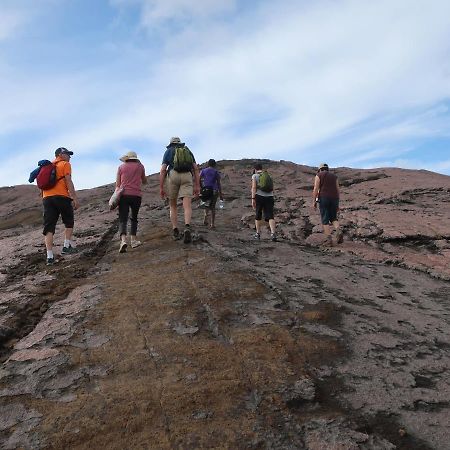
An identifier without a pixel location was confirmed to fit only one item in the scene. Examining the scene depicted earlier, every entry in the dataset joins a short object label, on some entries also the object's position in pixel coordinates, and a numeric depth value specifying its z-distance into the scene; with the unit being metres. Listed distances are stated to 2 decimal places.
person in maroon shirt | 9.51
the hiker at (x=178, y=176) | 7.98
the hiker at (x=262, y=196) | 9.80
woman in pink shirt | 7.84
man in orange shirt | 7.59
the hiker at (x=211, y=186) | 11.01
